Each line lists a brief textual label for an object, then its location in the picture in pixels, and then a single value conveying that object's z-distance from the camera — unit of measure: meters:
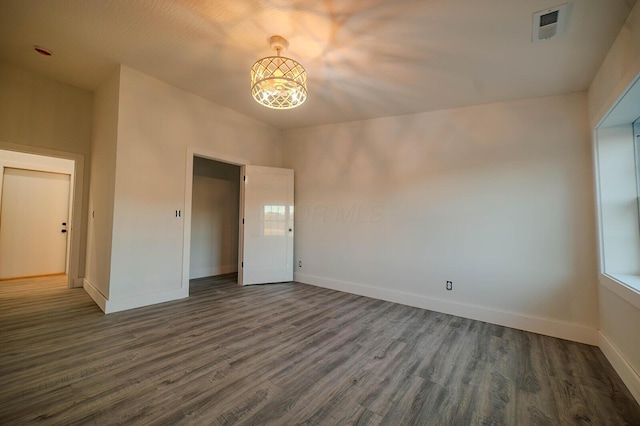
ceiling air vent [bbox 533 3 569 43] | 1.78
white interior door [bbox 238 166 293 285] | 4.32
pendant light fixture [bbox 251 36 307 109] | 2.17
